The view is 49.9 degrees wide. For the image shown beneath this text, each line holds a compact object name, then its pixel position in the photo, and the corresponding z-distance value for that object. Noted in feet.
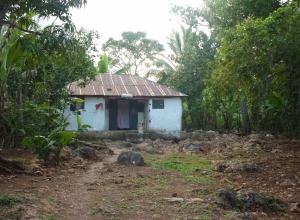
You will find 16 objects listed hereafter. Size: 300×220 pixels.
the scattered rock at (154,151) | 40.75
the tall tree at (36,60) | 16.42
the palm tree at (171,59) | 79.36
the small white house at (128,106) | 60.95
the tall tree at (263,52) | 25.81
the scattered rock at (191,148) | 40.81
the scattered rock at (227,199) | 15.88
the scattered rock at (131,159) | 29.84
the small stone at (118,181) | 21.62
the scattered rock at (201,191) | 18.70
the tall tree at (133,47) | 98.68
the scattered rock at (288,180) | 20.97
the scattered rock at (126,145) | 49.78
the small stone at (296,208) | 15.51
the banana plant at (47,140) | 24.23
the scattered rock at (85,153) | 32.33
